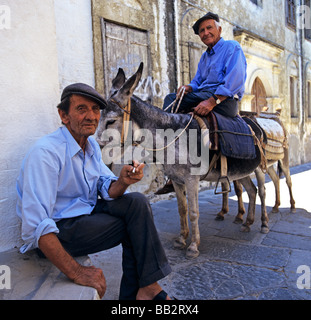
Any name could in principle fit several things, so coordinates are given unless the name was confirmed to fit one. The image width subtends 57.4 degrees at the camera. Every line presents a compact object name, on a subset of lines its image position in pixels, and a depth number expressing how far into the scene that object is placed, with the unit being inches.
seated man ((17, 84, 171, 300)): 62.9
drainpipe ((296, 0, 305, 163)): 474.3
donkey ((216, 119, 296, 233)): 145.3
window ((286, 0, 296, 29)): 437.3
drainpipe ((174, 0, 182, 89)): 237.2
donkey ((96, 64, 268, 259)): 96.7
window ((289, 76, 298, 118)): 466.9
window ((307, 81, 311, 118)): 520.9
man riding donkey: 119.4
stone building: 81.3
